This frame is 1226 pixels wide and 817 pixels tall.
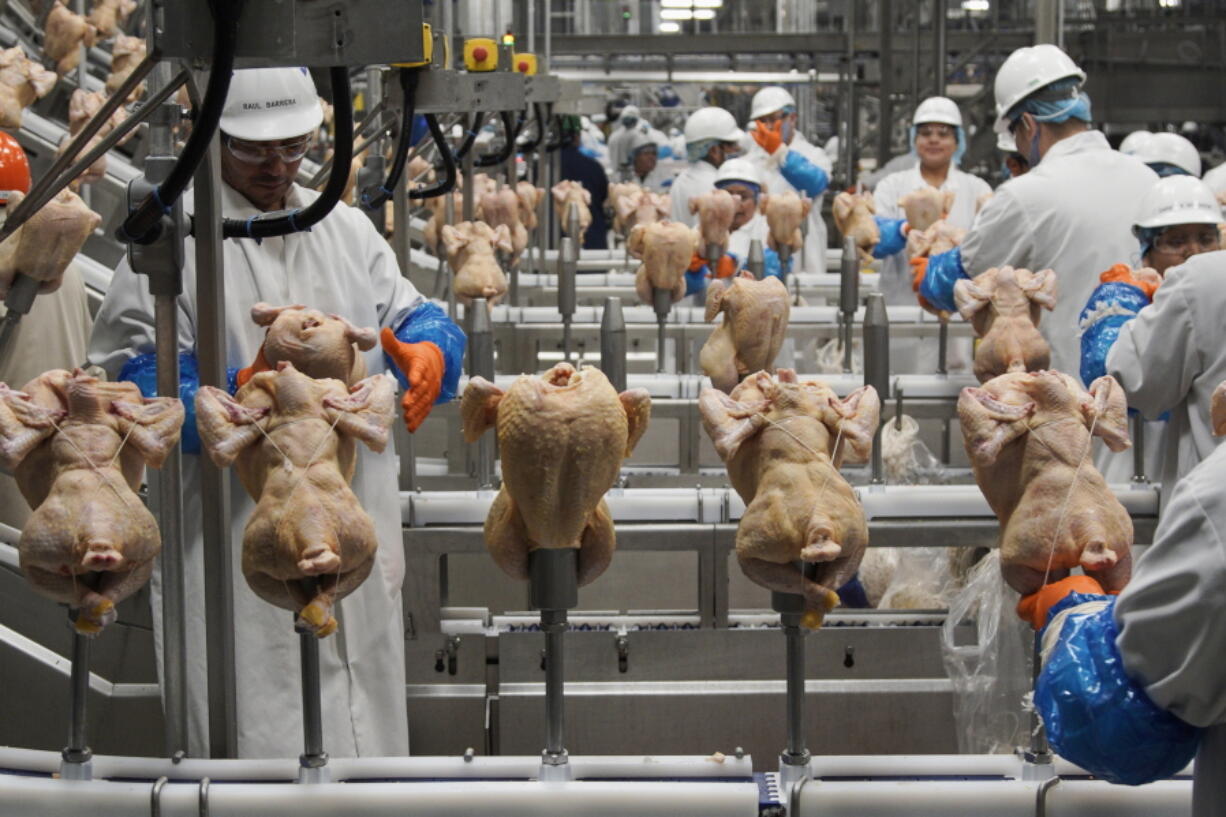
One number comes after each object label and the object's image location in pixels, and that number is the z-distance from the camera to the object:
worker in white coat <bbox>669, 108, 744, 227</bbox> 7.80
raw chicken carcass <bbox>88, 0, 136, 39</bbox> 7.75
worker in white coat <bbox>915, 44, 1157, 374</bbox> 4.33
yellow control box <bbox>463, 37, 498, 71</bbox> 4.14
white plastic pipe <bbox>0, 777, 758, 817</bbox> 1.80
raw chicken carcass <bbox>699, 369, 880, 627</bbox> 1.89
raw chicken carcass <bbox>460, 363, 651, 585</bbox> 1.81
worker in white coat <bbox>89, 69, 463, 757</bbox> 2.62
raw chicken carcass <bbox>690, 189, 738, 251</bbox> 5.38
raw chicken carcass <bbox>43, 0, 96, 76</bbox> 6.67
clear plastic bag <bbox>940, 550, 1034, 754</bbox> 3.04
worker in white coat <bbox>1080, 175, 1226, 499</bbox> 3.01
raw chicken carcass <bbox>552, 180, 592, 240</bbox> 8.35
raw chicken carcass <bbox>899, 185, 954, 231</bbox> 5.72
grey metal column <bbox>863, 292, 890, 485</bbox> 3.34
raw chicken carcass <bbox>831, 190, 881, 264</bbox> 5.91
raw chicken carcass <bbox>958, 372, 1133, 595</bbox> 1.94
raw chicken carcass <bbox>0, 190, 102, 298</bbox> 2.71
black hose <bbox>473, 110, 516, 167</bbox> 5.61
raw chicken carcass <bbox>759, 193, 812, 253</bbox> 6.00
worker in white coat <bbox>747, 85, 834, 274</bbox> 7.53
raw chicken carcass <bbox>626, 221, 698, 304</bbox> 4.66
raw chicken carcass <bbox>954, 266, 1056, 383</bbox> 3.43
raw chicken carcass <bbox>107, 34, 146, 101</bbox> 7.05
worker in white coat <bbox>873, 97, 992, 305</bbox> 6.74
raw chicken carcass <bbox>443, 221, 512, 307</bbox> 5.04
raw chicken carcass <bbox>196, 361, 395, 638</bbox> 1.85
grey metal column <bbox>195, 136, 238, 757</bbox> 2.00
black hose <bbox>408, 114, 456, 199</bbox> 3.81
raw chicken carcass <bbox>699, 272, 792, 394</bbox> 3.31
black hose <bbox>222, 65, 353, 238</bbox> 1.92
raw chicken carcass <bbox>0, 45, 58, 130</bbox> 4.56
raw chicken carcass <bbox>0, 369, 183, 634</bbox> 1.81
